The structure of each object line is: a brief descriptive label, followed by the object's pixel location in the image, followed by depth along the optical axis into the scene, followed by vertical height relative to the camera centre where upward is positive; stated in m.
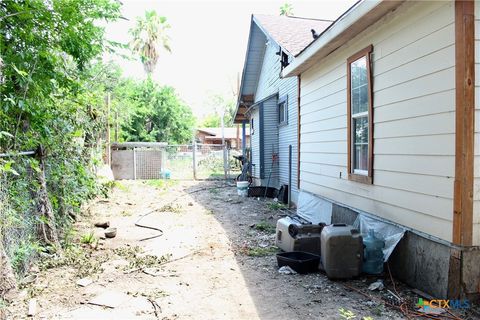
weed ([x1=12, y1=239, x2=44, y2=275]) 3.86 -1.19
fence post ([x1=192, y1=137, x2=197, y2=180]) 16.34 -0.47
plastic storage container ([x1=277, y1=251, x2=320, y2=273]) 4.40 -1.45
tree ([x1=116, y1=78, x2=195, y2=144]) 23.16 +2.58
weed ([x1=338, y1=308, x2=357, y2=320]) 3.20 -1.55
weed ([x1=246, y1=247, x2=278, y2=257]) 5.24 -1.57
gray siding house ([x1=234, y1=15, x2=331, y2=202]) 9.31 +1.75
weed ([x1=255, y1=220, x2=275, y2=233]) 6.73 -1.54
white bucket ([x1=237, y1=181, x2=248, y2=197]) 11.65 -1.27
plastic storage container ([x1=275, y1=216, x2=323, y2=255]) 4.77 -1.21
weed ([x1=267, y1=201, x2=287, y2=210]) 9.11 -1.50
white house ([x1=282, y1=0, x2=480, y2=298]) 3.13 +0.24
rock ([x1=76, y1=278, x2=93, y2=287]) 4.05 -1.55
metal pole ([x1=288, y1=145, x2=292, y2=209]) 9.22 -0.61
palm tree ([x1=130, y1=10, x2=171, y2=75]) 28.69 +9.94
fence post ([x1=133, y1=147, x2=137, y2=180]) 15.37 -0.55
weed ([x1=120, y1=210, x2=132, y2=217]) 8.48 -1.54
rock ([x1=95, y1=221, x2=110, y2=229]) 6.89 -1.46
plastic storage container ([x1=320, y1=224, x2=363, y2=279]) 4.04 -1.23
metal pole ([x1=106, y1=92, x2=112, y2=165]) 10.24 +1.05
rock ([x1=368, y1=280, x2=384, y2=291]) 3.83 -1.53
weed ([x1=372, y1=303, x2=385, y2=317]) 3.28 -1.56
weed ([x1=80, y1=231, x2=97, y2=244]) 5.66 -1.43
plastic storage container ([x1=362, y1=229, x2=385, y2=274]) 4.16 -1.28
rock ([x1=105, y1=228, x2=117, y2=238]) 6.24 -1.47
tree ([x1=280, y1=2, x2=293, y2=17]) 32.44 +13.43
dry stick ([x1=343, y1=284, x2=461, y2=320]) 3.12 -1.54
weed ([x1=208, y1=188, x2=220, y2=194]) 12.46 -1.47
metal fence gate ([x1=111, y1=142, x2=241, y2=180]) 15.30 -0.51
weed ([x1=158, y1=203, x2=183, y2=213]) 9.06 -1.53
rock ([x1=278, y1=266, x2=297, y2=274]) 4.42 -1.55
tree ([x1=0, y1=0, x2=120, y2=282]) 3.62 +0.69
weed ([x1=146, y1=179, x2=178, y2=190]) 13.66 -1.32
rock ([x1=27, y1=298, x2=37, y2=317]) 3.30 -1.53
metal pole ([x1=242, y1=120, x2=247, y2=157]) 16.09 +0.79
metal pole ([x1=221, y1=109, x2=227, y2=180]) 16.33 -0.20
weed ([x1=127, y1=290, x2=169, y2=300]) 3.77 -1.58
